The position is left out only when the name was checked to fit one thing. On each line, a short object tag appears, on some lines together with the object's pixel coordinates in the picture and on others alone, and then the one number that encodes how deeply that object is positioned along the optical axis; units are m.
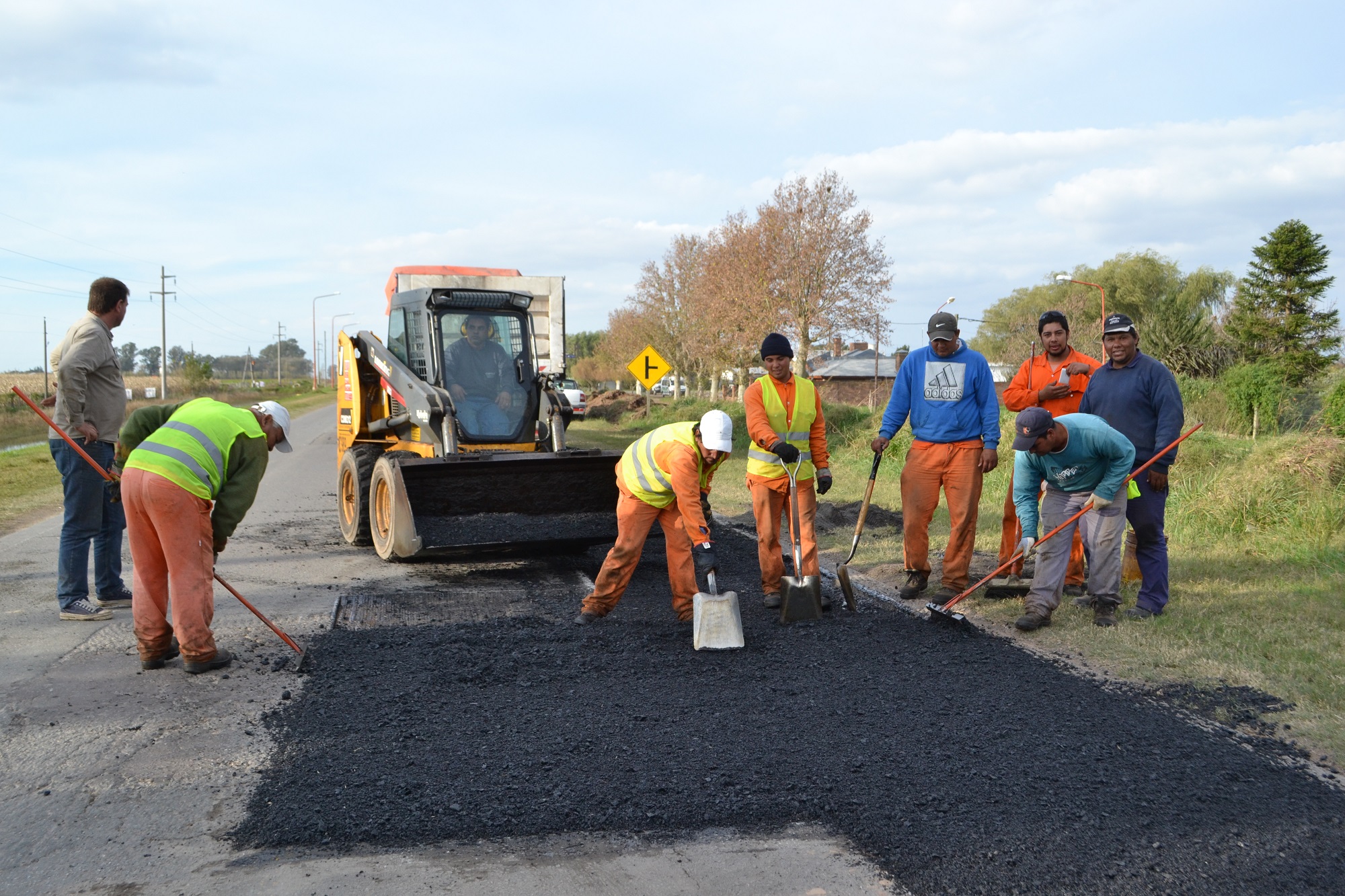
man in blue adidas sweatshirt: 6.29
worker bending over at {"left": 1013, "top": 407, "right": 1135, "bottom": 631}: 5.49
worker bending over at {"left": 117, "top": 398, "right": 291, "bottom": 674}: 4.66
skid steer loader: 7.38
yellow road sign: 20.25
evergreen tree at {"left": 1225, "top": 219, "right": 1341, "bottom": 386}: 33.31
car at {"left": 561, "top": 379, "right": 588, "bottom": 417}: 32.88
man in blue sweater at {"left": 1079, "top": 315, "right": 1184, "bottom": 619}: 5.78
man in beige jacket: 5.80
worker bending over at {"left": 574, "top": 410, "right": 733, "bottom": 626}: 5.27
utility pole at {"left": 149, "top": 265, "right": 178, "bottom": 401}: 46.50
